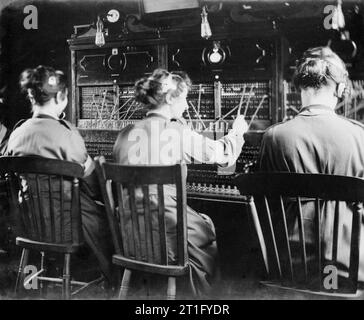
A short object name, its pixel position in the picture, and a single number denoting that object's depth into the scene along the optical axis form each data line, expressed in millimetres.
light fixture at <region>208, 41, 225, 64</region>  3082
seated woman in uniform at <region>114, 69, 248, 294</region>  2201
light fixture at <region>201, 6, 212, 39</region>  2921
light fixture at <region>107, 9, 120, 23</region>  3068
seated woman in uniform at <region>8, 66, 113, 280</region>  2424
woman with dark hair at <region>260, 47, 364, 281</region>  1862
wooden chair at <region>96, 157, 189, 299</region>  1832
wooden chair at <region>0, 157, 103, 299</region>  2104
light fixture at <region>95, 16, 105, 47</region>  3090
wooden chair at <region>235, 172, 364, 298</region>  1608
